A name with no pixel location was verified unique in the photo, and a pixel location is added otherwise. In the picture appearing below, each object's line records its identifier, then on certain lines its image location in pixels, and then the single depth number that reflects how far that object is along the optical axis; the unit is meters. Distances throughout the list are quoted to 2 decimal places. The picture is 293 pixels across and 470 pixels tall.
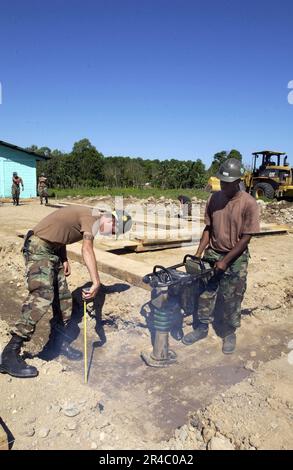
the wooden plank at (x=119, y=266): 4.91
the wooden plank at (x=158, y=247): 7.20
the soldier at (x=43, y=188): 17.50
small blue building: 20.47
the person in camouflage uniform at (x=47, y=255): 3.24
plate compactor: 3.46
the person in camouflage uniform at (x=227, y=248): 3.58
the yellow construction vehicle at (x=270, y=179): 17.36
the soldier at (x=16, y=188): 17.02
